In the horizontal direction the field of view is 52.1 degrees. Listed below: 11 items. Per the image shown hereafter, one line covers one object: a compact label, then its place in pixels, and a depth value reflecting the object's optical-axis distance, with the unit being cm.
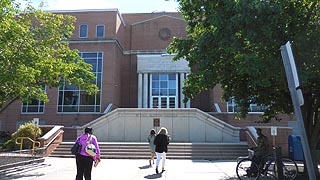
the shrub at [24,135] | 2069
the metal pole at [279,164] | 939
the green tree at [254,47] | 903
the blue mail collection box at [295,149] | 1791
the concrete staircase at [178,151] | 1930
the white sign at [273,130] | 1704
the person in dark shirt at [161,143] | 1175
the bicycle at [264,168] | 1009
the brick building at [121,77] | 3512
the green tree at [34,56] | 1216
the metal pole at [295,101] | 484
